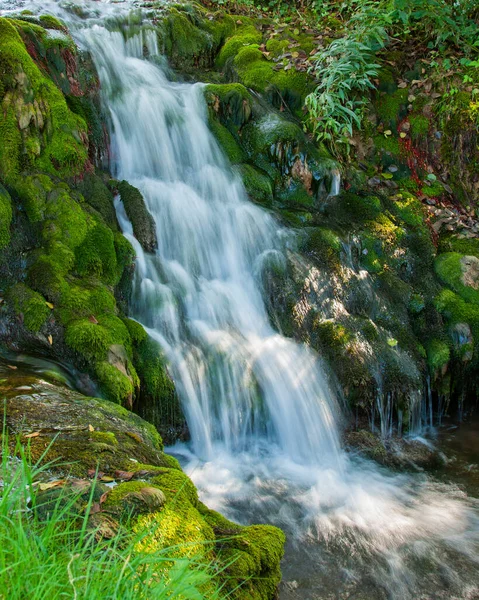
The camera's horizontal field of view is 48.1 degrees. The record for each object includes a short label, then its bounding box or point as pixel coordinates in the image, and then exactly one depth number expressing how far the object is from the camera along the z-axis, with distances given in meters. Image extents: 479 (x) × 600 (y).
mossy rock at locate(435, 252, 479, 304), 7.00
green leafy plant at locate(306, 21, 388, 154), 7.65
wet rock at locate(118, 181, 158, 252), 5.98
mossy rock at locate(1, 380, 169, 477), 2.63
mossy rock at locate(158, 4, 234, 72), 8.92
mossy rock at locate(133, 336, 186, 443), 4.75
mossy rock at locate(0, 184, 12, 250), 4.76
